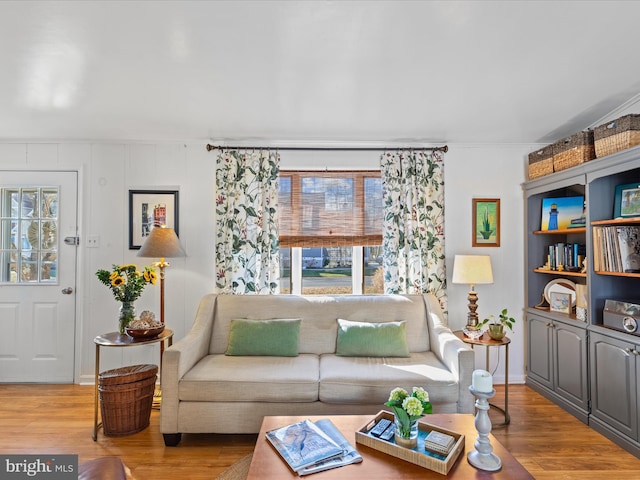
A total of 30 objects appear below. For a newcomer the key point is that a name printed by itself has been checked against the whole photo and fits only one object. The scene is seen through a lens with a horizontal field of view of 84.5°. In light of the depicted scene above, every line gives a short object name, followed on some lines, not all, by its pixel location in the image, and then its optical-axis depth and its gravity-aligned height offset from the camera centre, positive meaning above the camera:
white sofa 2.29 -0.90
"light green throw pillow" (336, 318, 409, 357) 2.73 -0.74
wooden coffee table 1.43 -0.93
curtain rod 3.31 +0.93
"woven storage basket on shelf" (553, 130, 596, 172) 2.68 +0.75
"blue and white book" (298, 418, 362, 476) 1.46 -0.92
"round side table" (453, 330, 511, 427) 2.64 -0.74
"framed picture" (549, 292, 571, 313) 2.96 -0.48
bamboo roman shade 3.39 +0.36
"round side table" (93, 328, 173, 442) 2.43 -0.68
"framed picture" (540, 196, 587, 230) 2.99 +0.29
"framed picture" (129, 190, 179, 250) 3.35 +0.32
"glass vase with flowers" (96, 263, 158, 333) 2.63 -0.32
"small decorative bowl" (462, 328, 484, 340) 2.80 -0.70
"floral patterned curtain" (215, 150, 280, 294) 3.27 +0.21
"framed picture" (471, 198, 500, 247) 3.41 +0.20
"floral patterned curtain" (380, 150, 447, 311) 3.29 +0.22
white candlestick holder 1.48 -0.86
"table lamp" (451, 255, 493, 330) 2.94 -0.23
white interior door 3.34 -0.28
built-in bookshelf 2.28 -0.63
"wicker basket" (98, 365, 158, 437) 2.43 -1.09
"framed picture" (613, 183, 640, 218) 2.38 +0.31
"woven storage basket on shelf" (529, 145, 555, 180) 3.07 +0.76
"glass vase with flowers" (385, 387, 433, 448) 1.55 -0.74
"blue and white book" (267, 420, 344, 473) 1.51 -0.92
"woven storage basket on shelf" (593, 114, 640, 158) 2.28 +0.75
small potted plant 2.74 -0.65
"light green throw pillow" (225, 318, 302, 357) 2.75 -0.73
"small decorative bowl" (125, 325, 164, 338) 2.54 -0.62
